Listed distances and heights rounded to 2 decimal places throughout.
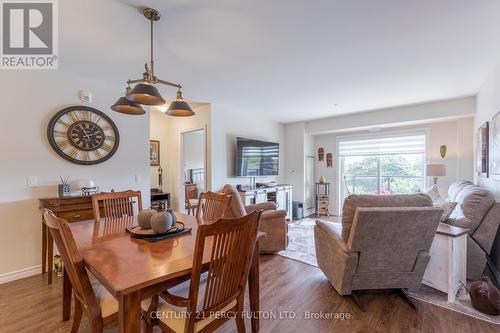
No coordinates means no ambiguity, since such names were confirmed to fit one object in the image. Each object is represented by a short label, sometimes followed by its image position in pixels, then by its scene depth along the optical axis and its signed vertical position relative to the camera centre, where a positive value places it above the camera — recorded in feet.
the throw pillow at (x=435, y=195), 13.64 -1.74
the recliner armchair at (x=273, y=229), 10.75 -3.03
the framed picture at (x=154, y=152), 17.43 +0.91
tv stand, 14.96 -2.16
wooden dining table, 3.59 -1.80
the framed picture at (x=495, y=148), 8.08 +0.65
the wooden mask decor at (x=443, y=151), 15.38 +0.94
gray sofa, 7.86 -1.99
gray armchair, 6.18 -2.15
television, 15.87 +0.50
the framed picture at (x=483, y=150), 9.83 +0.69
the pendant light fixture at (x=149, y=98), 5.55 +1.69
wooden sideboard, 8.48 -1.80
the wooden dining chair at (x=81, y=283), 4.07 -2.18
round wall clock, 9.53 +1.26
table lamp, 14.15 -0.29
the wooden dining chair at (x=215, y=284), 3.85 -2.24
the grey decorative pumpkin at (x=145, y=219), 6.10 -1.43
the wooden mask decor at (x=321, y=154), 20.79 +0.97
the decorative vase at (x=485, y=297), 6.40 -3.67
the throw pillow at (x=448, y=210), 8.25 -1.59
